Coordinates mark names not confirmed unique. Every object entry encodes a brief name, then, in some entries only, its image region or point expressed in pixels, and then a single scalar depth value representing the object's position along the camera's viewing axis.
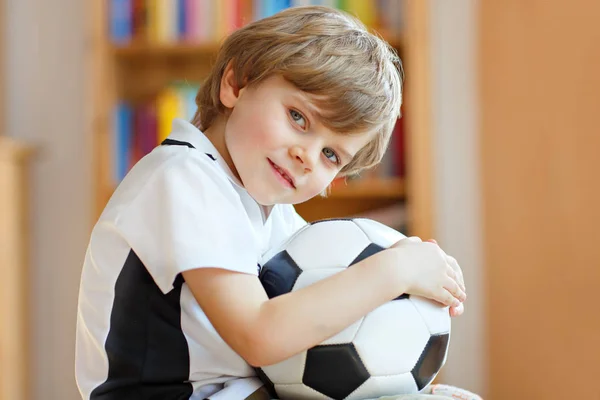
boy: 1.93
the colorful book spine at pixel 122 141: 5.26
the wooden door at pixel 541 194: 3.63
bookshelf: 4.93
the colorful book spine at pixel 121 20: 5.17
